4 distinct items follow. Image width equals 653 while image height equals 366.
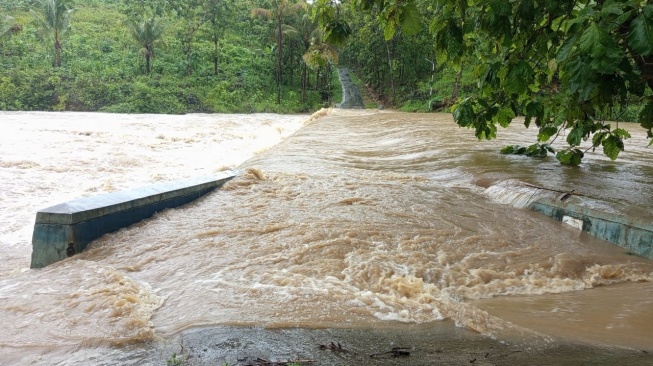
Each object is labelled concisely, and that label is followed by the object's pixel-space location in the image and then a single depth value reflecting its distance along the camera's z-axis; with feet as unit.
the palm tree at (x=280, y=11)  102.32
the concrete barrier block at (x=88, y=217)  14.74
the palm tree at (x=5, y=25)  98.17
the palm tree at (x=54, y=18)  98.02
